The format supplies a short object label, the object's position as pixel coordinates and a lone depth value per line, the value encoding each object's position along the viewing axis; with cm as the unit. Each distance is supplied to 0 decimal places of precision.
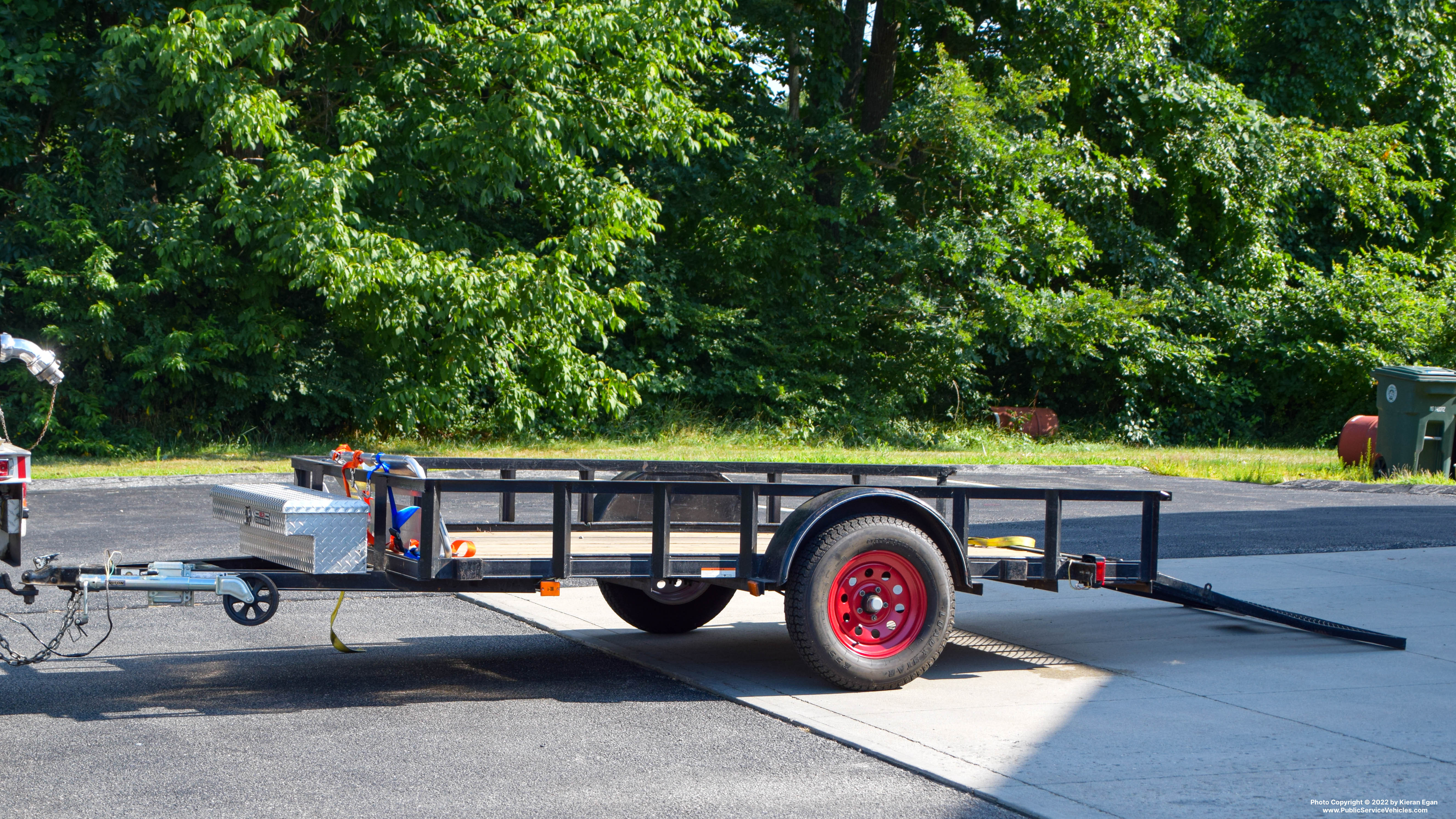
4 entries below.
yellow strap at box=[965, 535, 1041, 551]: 732
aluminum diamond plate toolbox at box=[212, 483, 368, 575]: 549
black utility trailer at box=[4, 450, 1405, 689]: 554
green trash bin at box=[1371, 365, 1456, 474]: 1764
